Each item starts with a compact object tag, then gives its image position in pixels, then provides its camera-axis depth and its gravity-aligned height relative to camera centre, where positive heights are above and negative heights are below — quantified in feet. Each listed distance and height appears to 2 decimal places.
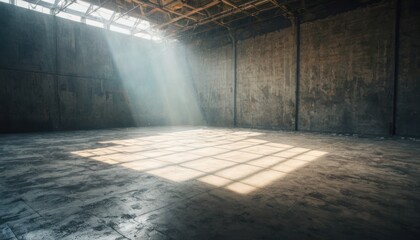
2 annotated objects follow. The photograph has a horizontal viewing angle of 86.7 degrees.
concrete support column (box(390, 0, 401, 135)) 28.27 +6.30
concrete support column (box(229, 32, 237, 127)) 45.93 +10.37
